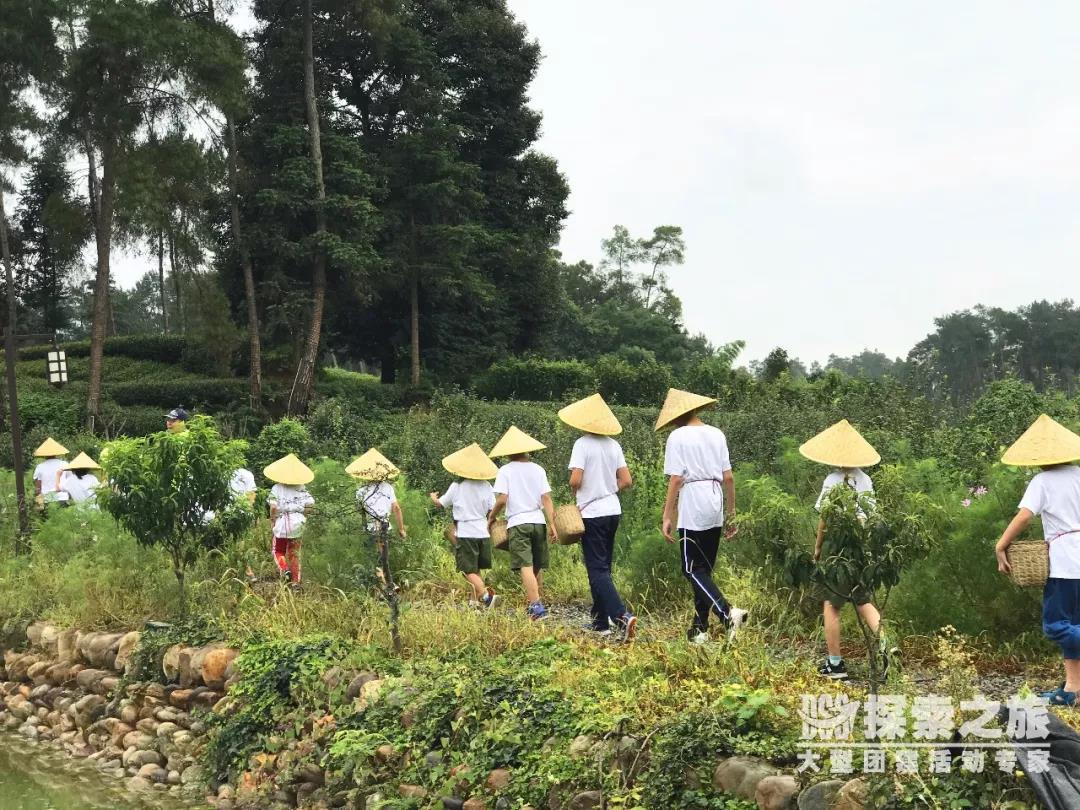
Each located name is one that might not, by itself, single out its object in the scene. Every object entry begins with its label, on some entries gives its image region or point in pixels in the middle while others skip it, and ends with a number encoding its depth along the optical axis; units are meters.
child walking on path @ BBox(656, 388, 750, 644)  6.68
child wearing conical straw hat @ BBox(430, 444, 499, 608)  8.68
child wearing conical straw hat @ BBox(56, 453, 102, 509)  13.22
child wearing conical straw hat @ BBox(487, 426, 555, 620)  8.11
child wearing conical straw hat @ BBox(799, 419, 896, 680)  5.95
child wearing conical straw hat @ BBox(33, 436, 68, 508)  13.41
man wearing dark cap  9.24
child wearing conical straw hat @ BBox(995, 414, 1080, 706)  5.47
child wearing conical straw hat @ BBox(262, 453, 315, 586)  9.67
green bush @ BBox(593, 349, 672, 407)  30.26
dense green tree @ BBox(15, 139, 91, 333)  41.78
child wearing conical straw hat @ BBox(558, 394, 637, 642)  7.36
